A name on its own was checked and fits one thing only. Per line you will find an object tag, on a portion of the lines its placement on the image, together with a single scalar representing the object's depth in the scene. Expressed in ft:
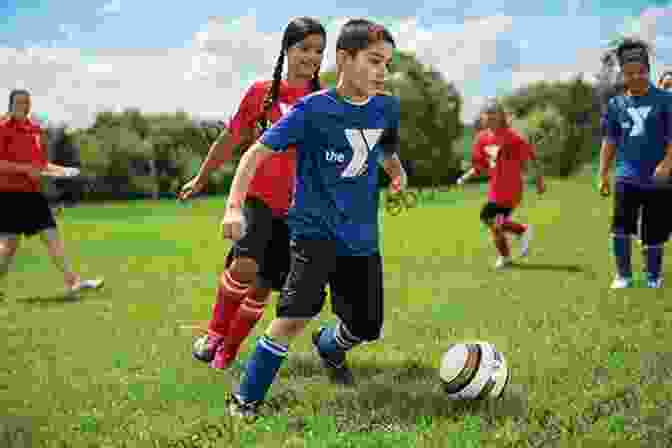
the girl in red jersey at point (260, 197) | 15.64
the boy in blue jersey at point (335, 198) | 12.60
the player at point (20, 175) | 27.45
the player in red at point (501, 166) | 35.96
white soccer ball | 13.46
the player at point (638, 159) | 24.91
